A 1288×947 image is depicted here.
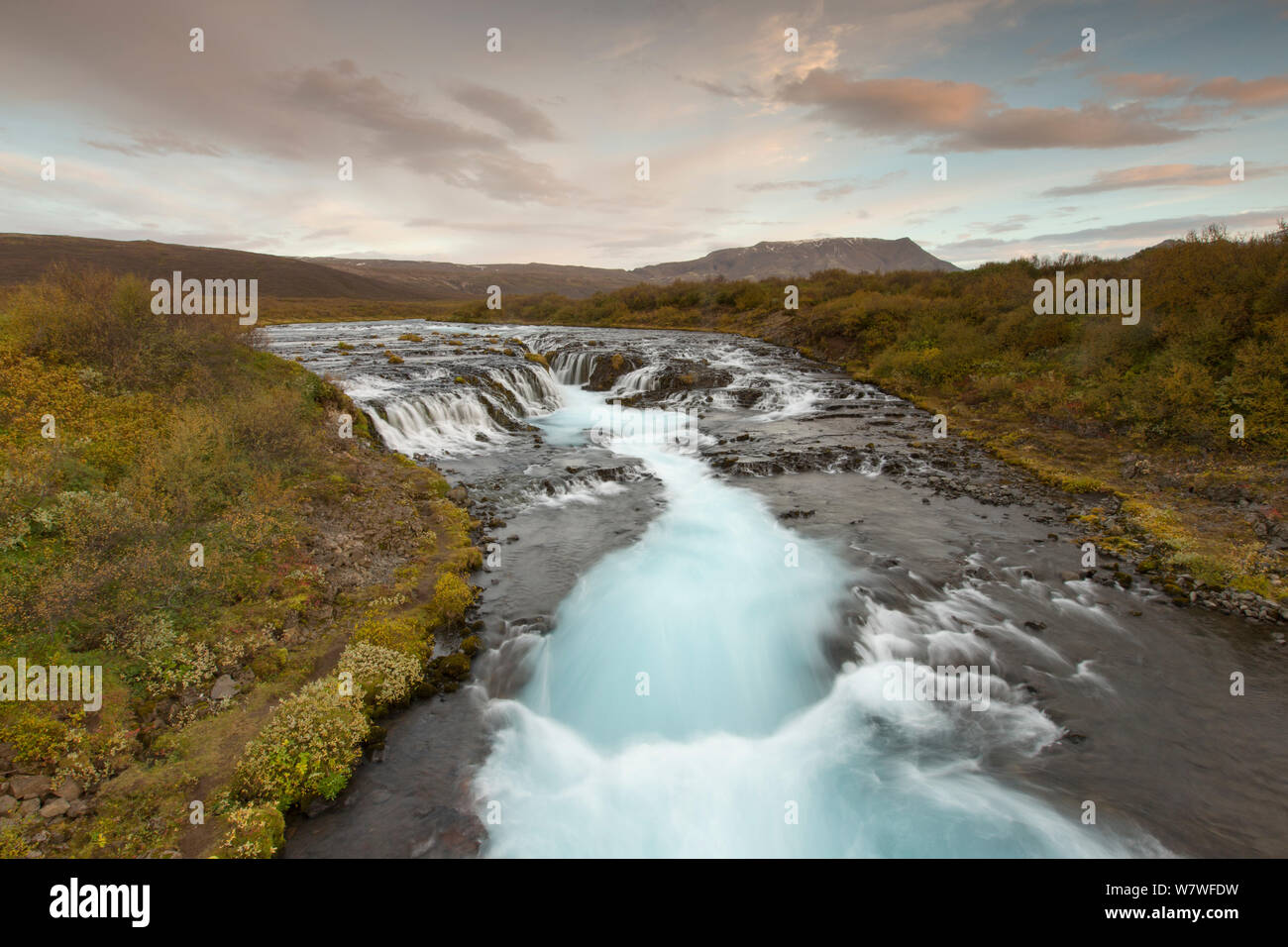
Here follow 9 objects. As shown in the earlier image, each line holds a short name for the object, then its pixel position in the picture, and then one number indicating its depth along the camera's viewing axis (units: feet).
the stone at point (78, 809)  18.66
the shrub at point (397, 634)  30.27
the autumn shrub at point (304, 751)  21.58
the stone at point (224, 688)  25.09
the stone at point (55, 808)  18.28
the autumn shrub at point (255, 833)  18.63
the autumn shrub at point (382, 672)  27.48
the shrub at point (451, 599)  34.27
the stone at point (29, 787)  18.54
